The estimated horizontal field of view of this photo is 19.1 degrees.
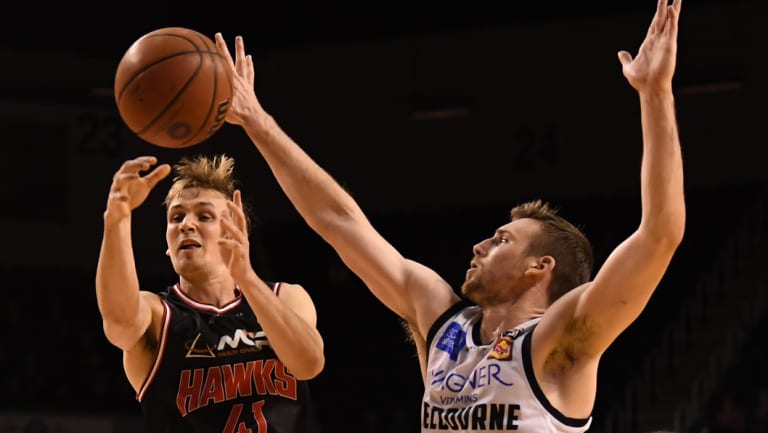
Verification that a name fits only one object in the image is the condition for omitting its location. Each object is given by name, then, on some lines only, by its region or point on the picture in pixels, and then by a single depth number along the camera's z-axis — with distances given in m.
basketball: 7.40
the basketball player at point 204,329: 7.38
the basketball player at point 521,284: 6.48
